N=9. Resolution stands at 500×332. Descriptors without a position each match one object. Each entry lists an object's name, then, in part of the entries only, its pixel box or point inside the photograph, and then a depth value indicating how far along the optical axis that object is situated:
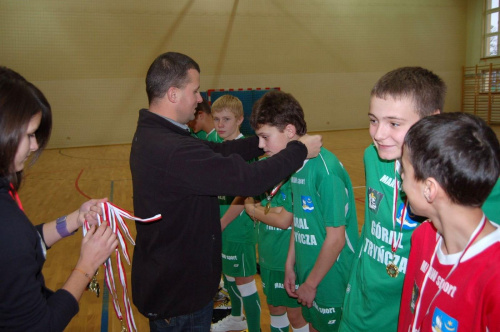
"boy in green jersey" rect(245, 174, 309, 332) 2.84
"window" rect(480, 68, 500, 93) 17.16
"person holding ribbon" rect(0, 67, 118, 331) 1.32
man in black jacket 1.90
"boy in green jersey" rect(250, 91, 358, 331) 2.27
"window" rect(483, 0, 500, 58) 17.27
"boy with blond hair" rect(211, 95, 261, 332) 3.41
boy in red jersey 1.16
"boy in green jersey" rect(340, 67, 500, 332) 1.73
